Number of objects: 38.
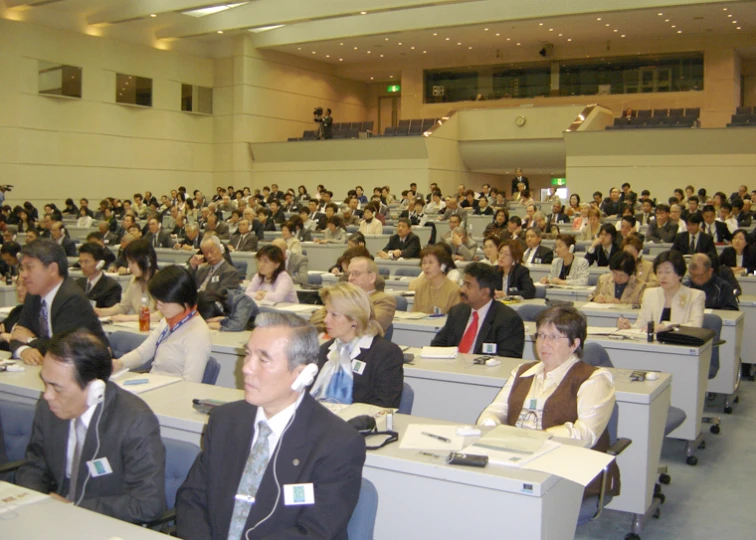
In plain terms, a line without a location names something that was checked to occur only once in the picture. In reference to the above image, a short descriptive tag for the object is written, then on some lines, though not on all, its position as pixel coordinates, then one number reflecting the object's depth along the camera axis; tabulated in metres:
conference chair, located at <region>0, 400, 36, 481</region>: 3.12
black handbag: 4.86
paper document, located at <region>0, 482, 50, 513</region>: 2.37
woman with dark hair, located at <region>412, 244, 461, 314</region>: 6.08
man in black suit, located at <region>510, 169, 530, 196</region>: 20.81
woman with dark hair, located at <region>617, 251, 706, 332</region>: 5.53
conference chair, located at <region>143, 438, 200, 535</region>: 2.71
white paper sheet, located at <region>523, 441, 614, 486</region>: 2.56
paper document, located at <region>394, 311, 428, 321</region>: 6.02
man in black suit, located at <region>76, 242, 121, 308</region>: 6.32
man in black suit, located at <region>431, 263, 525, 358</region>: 4.82
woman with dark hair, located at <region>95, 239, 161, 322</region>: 5.91
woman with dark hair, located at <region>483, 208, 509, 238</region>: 12.22
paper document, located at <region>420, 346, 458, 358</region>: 4.55
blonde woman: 3.53
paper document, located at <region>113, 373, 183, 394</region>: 3.70
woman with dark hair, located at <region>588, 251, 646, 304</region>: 6.55
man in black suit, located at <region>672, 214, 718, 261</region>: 9.70
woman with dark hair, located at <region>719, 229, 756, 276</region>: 8.88
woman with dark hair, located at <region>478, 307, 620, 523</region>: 3.17
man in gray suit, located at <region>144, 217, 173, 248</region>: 13.97
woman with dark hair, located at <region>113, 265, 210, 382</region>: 4.02
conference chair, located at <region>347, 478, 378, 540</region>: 2.30
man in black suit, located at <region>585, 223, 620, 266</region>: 9.18
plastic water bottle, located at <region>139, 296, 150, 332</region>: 5.39
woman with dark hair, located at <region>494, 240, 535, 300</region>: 7.22
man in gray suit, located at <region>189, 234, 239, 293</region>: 7.05
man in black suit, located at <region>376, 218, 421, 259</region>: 11.54
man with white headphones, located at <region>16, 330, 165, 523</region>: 2.55
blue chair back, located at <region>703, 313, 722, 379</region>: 5.53
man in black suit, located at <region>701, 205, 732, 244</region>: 11.69
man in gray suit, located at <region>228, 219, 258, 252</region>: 13.23
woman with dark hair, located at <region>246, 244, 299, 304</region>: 6.87
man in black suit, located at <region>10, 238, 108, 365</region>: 4.07
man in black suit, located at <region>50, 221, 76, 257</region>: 12.41
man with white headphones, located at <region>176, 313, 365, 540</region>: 2.21
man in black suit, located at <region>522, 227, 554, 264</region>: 9.75
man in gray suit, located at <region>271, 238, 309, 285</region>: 9.06
